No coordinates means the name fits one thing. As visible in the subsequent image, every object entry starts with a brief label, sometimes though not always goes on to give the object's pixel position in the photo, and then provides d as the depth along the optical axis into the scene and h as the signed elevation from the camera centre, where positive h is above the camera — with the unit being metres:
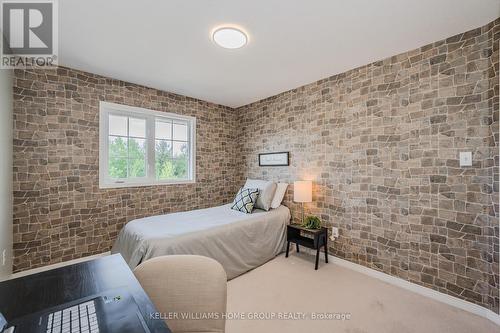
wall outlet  2.88 -0.89
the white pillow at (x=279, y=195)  3.40 -0.43
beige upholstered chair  1.11 -0.64
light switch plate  1.97 +0.07
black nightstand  2.73 -0.95
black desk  0.78 -0.50
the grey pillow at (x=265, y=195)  3.31 -0.42
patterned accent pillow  3.18 -0.48
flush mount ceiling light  1.97 +1.24
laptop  0.68 -0.50
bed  2.17 -0.77
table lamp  3.01 -0.33
